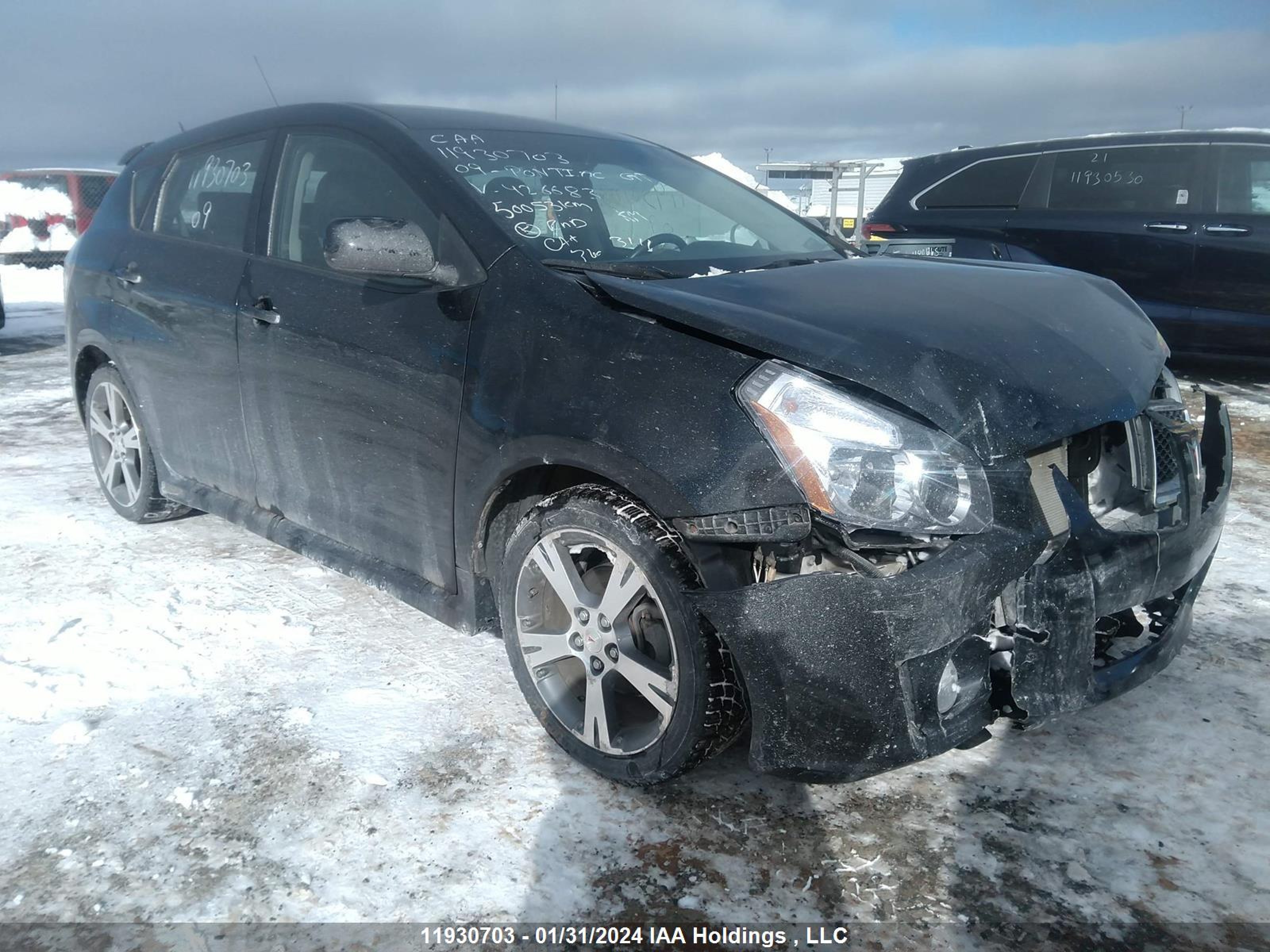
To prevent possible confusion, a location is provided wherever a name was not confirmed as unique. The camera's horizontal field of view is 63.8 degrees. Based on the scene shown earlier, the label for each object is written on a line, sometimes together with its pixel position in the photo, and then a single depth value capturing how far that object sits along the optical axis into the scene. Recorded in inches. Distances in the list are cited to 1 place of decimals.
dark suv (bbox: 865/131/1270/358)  267.7
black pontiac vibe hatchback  81.9
